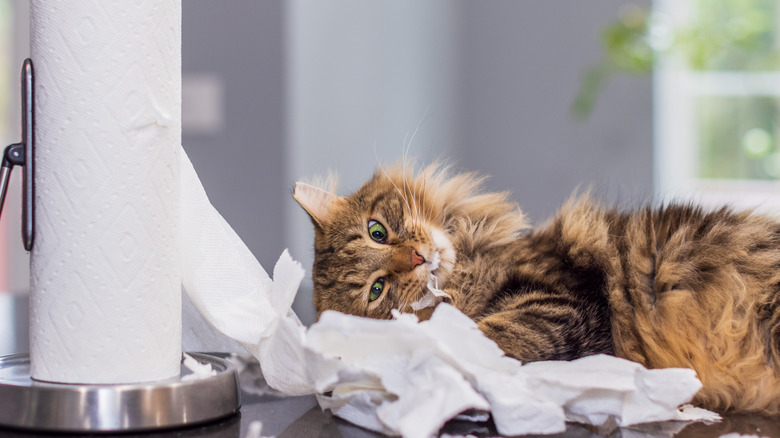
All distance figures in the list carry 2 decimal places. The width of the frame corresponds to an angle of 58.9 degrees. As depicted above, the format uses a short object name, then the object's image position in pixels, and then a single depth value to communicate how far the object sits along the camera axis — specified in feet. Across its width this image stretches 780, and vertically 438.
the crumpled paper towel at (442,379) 2.19
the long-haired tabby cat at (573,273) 3.00
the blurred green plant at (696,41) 12.16
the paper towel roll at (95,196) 2.18
